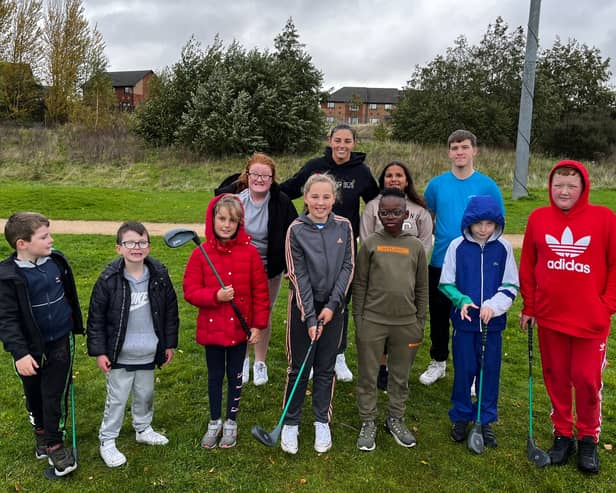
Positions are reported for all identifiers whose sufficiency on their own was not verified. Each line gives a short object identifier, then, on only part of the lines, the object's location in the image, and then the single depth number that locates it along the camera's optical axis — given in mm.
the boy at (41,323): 2992
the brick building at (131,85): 75188
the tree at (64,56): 29859
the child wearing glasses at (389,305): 3525
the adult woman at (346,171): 4293
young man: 4227
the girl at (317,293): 3486
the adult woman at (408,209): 4109
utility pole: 15812
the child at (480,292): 3518
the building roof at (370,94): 93088
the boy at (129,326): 3277
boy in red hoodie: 3246
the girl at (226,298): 3500
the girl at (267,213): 4094
